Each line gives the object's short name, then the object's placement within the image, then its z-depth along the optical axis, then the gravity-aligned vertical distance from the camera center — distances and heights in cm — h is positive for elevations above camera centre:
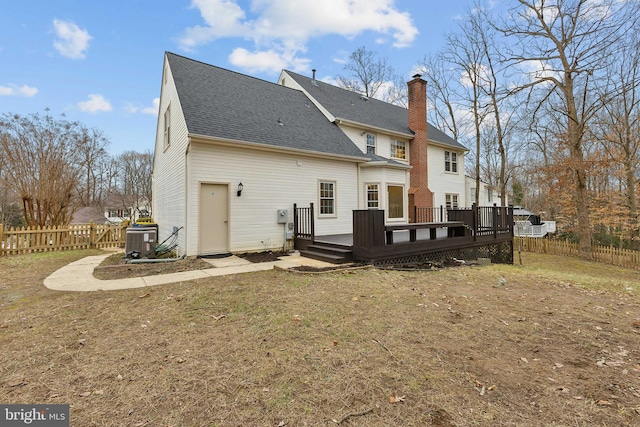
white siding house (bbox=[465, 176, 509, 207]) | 2125 +187
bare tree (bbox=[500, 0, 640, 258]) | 1262 +769
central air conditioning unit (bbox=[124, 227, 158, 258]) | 867 -77
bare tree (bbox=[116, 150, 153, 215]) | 3472 +497
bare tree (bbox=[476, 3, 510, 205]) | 1696 +996
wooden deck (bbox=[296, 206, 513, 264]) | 725 -81
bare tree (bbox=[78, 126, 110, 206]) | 1675 +465
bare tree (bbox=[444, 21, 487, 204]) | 1855 +1020
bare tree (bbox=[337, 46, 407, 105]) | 2681 +1334
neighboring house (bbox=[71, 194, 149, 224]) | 3055 +90
